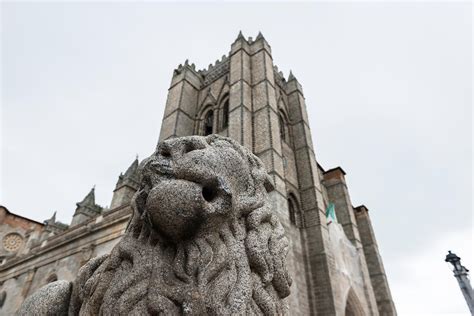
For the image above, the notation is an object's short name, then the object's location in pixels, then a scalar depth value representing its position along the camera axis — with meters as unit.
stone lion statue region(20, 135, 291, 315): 1.35
